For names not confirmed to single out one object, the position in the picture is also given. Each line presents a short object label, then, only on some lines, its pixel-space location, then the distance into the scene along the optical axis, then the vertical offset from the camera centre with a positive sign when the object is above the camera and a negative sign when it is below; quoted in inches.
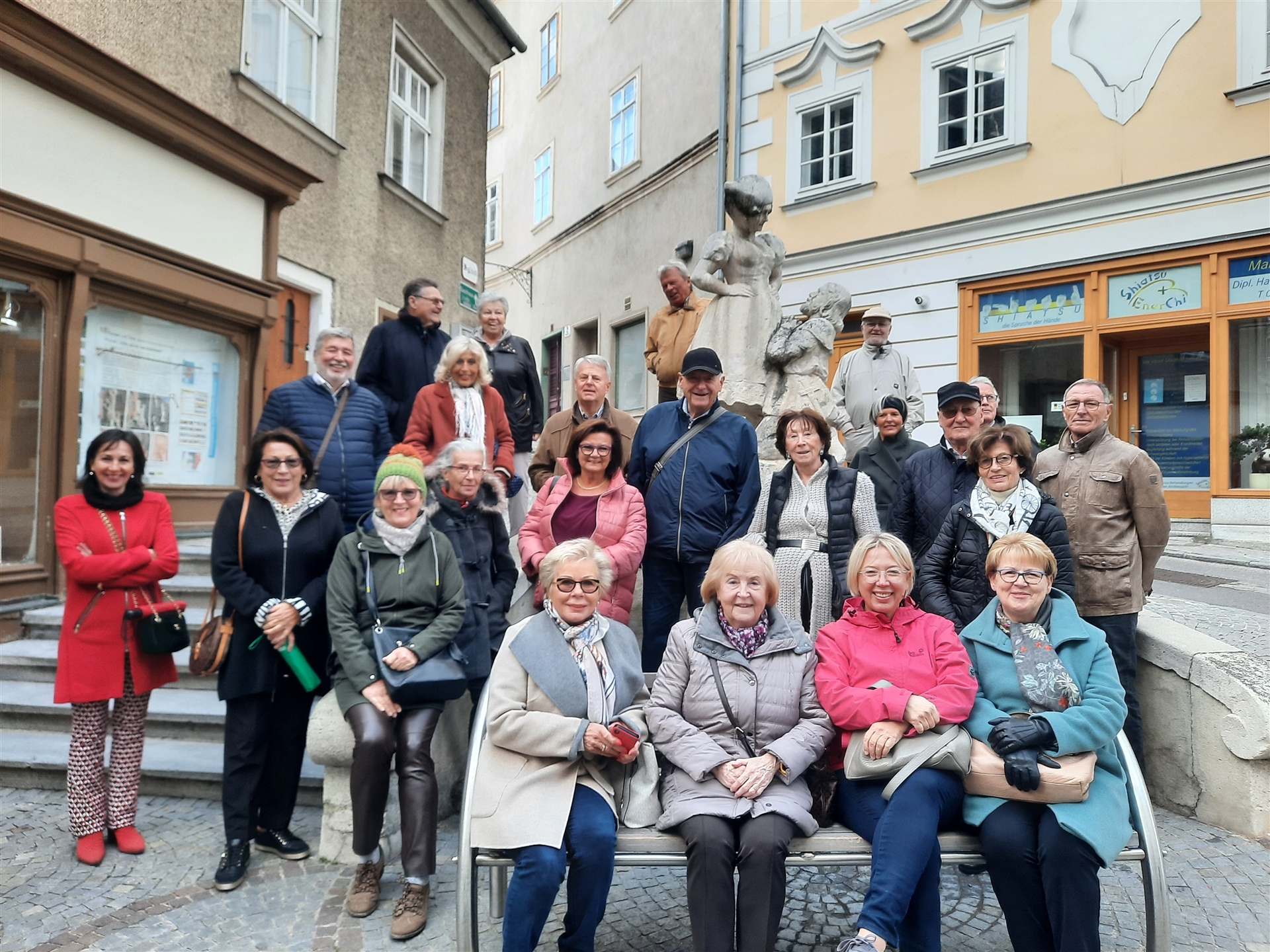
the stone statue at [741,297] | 241.0 +59.3
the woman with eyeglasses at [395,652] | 116.9 -23.6
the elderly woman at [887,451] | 180.2 +11.1
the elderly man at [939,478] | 143.3 +4.1
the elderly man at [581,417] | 180.4 +18.4
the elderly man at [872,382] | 241.3 +34.8
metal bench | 93.8 -42.2
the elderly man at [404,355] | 194.2 +32.4
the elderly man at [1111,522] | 141.5 -3.1
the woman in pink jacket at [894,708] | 94.3 -26.1
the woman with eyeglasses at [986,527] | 126.8 -3.7
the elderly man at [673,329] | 234.1 +49.8
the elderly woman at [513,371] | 213.3 +32.0
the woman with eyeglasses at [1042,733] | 93.7 -27.8
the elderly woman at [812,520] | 147.4 -3.8
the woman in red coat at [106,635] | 132.6 -24.0
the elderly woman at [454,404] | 173.5 +18.8
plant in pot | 344.8 +24.0
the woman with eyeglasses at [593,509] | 144.6 -2.4
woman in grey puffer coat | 93.8 -31.0
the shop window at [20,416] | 204.8 +17.4
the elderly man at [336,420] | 160.6 +13.8
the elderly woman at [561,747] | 97.1 -31.5
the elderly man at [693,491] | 151.3 +1.2
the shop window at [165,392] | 231.9 +29.4
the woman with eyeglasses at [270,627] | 127.8 -21.5
